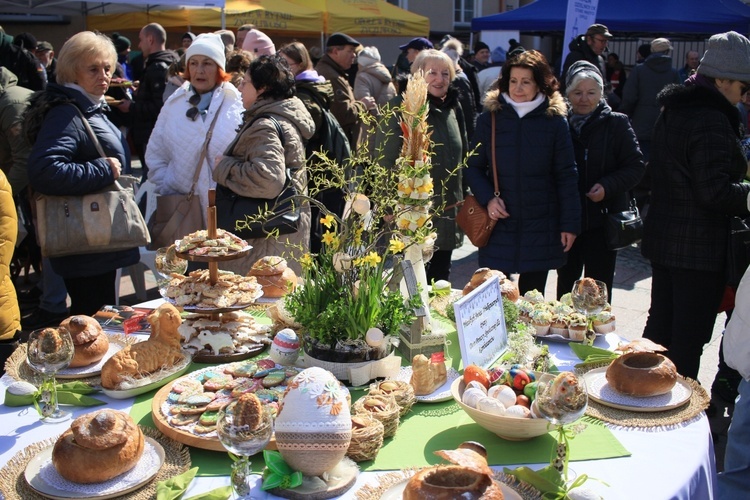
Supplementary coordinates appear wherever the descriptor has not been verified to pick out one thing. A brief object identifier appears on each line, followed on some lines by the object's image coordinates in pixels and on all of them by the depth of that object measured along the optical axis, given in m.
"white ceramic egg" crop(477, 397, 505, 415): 1.89
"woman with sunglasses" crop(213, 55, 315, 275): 3.70
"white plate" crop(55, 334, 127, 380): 2.28
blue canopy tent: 10.62
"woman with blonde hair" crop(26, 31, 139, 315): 3.29
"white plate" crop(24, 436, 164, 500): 1.67
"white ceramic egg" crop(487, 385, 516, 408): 1.92
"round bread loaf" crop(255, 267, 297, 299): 3.01
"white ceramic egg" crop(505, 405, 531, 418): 1.87
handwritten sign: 2.24
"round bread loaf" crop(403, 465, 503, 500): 1.47
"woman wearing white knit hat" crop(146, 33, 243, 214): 4.09
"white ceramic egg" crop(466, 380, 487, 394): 1.98
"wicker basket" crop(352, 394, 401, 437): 1.91
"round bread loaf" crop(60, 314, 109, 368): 2.32
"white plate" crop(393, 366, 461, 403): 2.15
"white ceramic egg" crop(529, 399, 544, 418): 1.86
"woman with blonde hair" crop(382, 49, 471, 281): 4.52
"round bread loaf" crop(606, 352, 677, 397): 2.14
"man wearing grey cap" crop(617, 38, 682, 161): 8.39
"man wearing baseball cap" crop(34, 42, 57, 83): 7.89
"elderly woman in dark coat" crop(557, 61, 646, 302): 4.17
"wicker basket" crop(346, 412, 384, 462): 1.81
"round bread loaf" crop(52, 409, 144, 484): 1.68
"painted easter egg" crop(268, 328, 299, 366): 2.32
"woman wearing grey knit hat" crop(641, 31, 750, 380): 3.28
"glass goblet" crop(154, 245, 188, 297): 3.07
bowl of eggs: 1.87
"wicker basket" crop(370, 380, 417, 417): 2.04
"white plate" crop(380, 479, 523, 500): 1.65
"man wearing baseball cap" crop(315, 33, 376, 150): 6.46
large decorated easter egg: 1.66
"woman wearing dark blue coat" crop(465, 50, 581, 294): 3.83
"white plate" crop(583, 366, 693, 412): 2.11
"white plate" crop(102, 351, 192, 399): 2.13
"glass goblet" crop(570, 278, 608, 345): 2.59
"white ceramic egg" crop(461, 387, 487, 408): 1.93
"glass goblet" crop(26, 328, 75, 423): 2.03
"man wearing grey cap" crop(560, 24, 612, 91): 7.31
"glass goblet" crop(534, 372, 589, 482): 1.74
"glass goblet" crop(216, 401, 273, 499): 1.58
